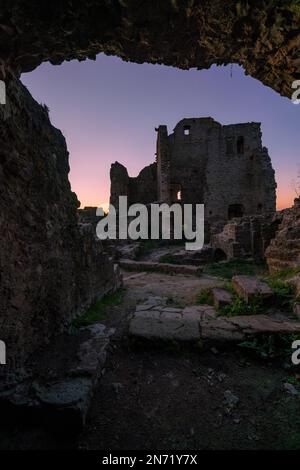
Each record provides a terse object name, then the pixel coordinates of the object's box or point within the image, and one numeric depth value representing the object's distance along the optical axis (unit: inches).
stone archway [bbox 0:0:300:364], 71.5
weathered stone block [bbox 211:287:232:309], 165.3
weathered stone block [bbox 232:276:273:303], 160.6
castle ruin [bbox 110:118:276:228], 747.4
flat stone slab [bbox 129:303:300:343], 120.3
